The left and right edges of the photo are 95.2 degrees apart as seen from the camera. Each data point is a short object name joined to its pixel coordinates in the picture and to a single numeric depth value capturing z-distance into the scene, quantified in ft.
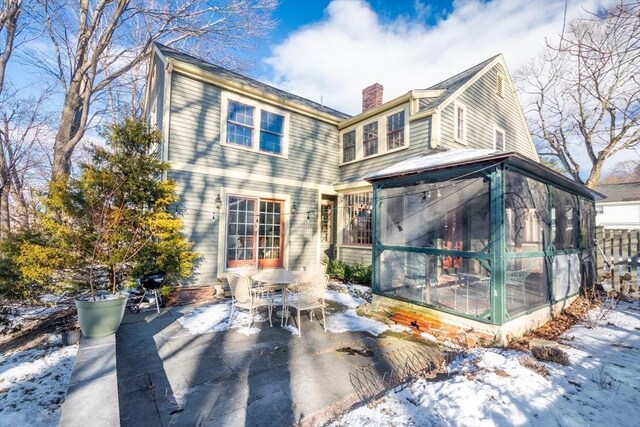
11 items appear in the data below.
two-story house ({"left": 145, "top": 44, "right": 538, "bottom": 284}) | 24.21
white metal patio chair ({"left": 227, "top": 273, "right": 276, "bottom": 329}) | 15.74
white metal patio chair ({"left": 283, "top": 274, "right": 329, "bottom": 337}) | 15.94
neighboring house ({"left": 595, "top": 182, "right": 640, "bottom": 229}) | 82.07
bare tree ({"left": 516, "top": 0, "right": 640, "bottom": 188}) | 48.93
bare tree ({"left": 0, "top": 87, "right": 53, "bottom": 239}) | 42.38
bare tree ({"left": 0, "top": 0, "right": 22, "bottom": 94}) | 30.76
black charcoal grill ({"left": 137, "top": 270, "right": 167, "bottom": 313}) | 19.06
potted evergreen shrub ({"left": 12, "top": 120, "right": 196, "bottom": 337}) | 16.67
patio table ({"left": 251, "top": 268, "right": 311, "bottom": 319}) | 17.38
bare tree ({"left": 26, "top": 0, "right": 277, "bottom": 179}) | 34.32
